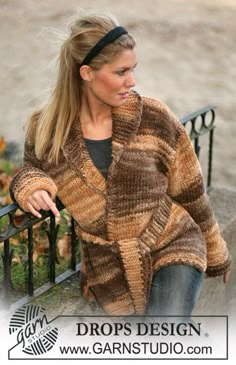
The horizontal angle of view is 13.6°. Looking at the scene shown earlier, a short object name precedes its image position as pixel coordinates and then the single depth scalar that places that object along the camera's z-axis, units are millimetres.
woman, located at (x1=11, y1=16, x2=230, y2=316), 3695
